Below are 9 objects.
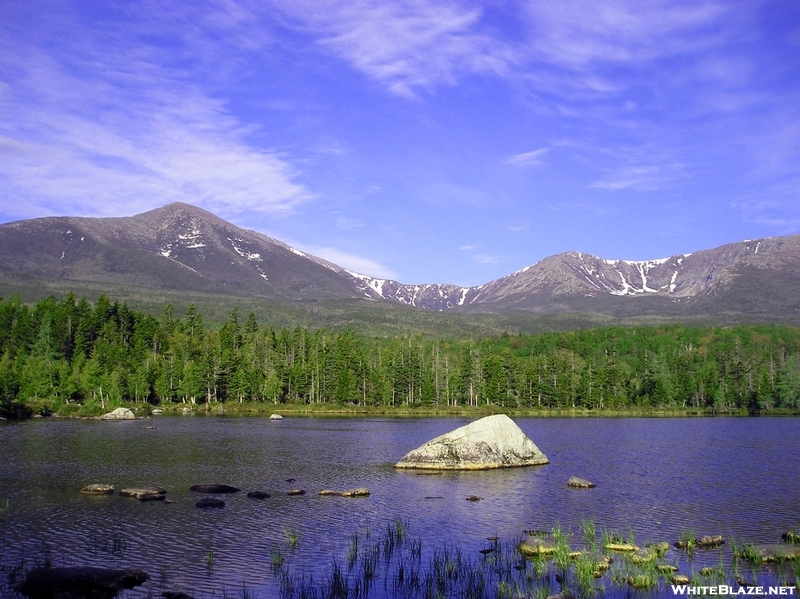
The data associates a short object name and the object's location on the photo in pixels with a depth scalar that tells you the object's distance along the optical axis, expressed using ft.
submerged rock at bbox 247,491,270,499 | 130.41
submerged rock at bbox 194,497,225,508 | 119.24
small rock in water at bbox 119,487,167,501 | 124.88
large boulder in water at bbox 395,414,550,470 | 177.99
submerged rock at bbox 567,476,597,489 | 145.48
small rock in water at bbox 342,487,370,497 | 134.31
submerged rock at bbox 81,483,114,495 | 129.18
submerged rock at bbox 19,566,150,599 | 67.87
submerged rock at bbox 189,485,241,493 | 134.44
